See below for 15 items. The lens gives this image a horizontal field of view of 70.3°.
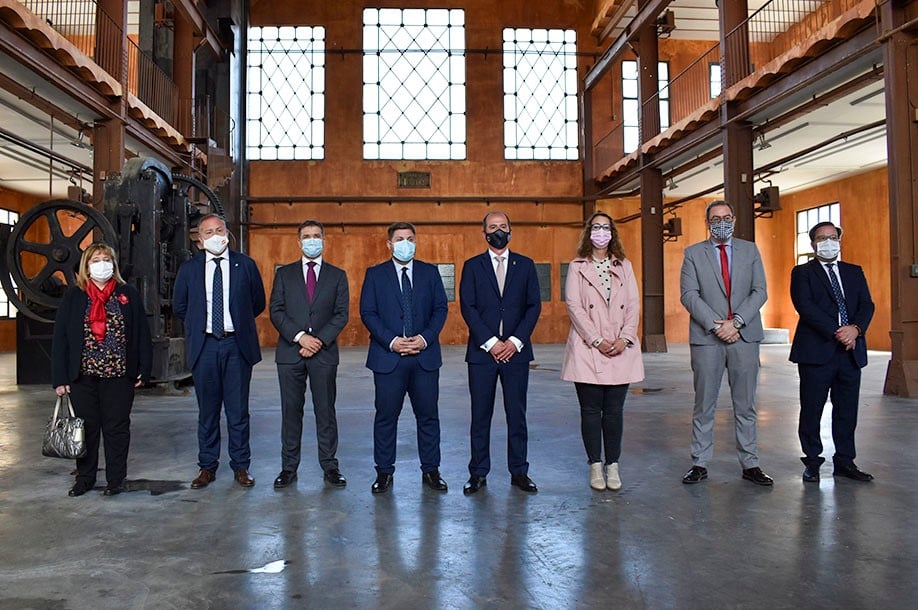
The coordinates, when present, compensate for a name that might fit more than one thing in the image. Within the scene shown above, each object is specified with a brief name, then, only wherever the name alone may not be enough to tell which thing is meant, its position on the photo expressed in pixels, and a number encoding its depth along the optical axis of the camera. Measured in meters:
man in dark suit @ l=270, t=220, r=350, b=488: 4.14
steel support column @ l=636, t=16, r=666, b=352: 15.84
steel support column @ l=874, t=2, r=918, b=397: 7.71
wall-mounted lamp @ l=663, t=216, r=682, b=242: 16.62
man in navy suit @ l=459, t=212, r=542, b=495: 3.94
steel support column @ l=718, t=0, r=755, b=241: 11.88
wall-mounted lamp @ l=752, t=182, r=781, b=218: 12.57
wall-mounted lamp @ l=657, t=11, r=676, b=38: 15.54
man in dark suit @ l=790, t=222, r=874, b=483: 4.08
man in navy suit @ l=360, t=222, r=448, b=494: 3.98
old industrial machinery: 6.94
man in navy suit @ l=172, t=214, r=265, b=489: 4.12
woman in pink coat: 3.86
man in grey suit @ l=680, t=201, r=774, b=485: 4.06
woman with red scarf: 3.86
